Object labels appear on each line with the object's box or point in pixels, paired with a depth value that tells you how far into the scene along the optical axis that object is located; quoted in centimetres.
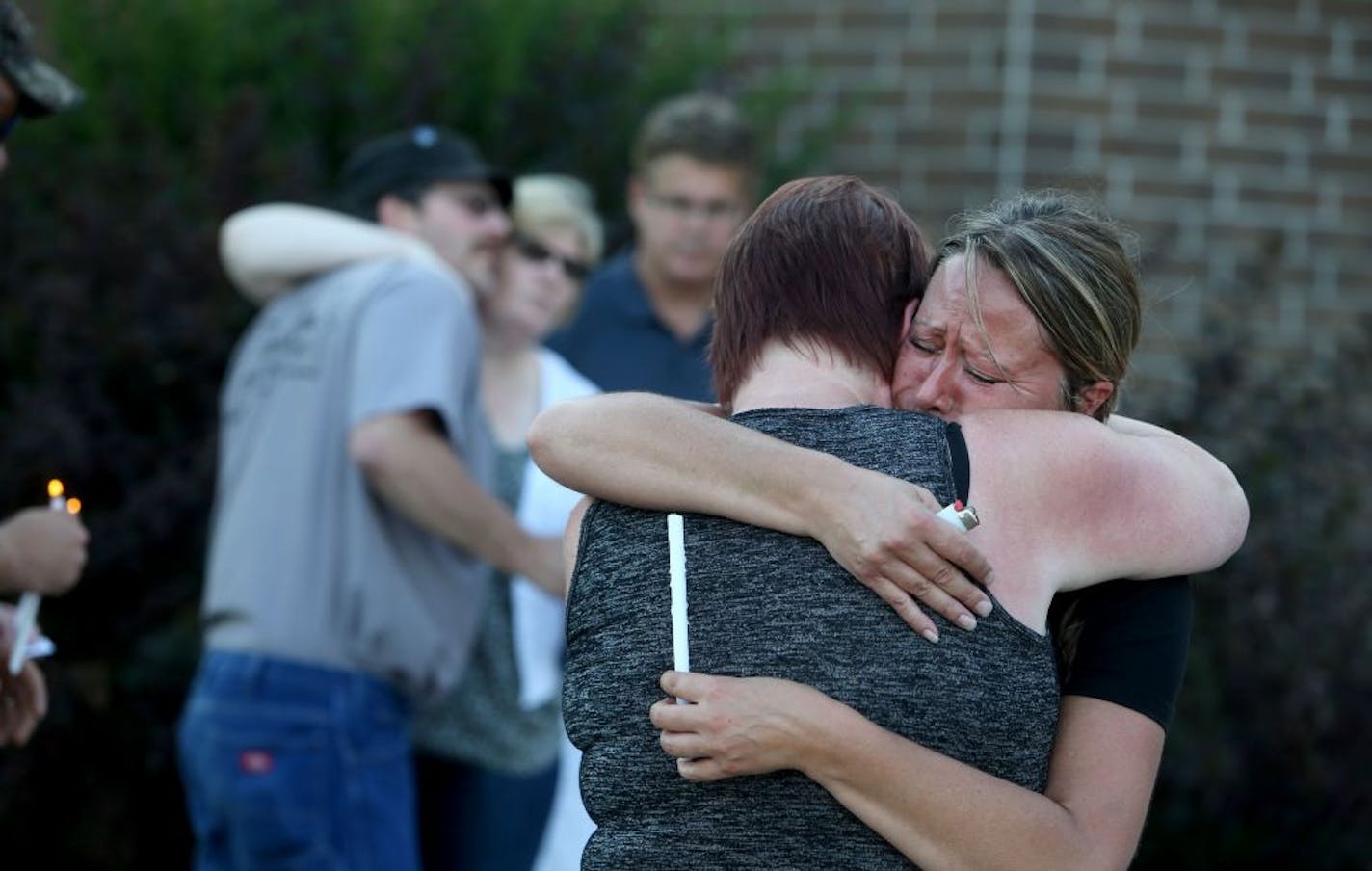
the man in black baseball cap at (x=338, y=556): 833
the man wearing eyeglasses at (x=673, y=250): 1067
